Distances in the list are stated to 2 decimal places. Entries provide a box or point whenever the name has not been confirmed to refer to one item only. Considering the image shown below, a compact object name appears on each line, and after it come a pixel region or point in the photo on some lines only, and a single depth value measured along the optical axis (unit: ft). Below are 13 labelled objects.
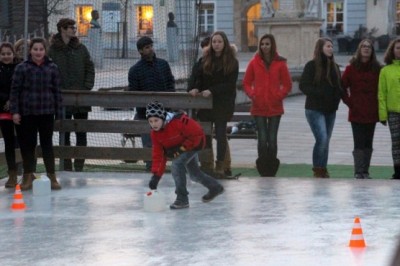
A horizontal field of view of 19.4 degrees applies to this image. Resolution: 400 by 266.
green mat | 53.26
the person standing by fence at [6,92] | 44.83
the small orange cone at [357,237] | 32.30
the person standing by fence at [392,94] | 47.14
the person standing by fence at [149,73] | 49.32
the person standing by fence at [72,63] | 49.83
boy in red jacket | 38.27
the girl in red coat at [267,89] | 48.01
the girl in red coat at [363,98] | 48.16
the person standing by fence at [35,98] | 43.60
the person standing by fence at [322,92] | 48.52
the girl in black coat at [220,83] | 47.34
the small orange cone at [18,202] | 40.96
